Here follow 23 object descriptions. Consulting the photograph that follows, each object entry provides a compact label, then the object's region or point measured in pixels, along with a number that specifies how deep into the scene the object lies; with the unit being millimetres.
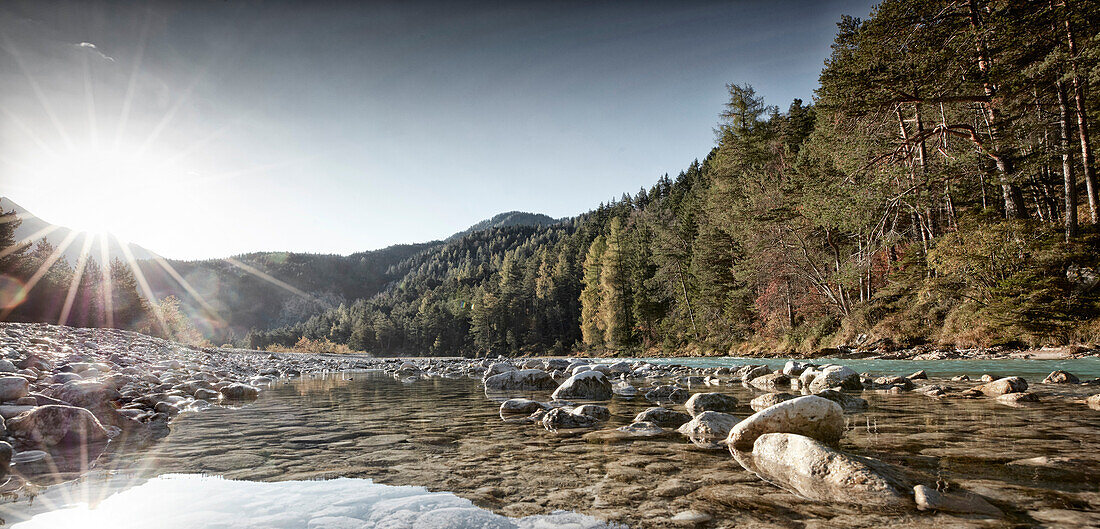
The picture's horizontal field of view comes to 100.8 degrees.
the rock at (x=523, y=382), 12445
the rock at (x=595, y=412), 6680
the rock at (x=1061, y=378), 8375
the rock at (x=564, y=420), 6320
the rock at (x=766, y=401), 7000
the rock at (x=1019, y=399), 6469
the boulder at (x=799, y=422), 4430
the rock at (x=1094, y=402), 5730
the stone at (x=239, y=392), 10375
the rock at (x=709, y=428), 5078
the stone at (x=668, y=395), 9019
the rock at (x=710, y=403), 7250
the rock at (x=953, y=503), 2465
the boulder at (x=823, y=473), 2805
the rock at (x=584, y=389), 10039
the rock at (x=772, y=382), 10938
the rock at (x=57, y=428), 4840
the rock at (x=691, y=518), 2551
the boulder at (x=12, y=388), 5602
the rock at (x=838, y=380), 9523
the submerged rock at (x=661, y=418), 6281
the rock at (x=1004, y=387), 7204
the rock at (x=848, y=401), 6797
